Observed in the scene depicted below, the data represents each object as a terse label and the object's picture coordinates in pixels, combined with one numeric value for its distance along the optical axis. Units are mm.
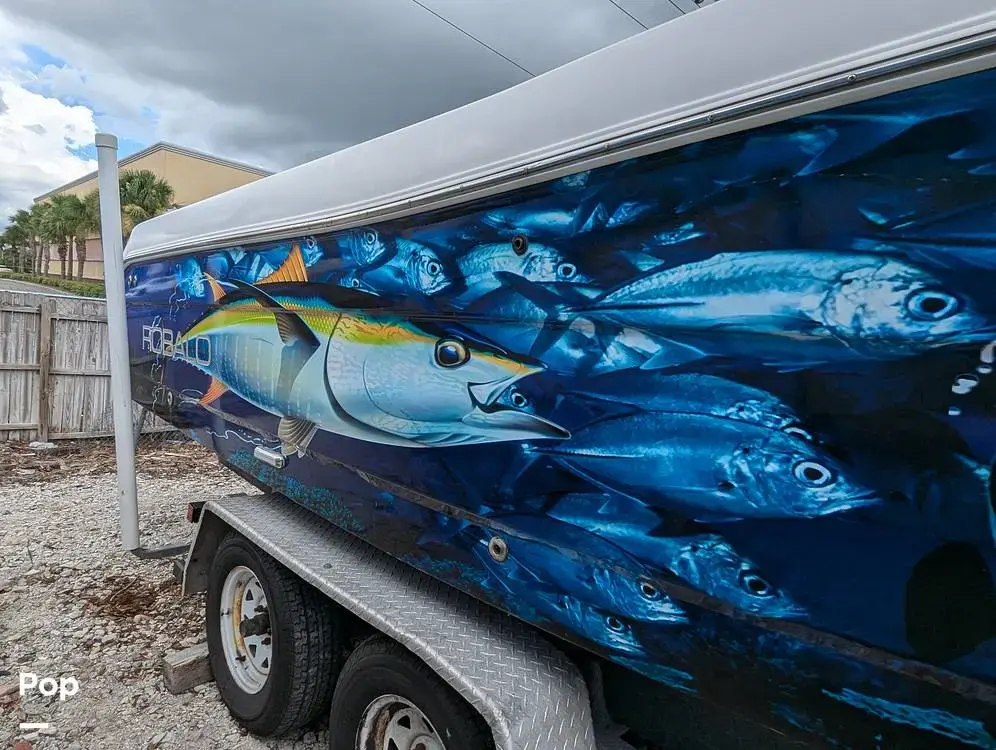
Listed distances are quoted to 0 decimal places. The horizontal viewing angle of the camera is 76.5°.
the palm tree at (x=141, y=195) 36062
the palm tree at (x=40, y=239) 56125
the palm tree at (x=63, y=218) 47906
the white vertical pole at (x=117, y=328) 4438
